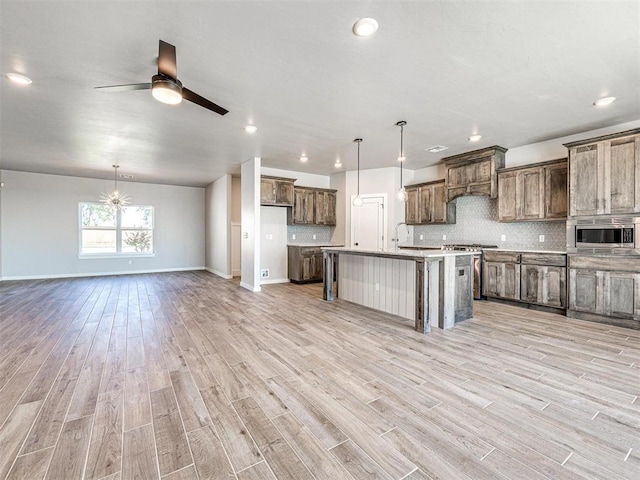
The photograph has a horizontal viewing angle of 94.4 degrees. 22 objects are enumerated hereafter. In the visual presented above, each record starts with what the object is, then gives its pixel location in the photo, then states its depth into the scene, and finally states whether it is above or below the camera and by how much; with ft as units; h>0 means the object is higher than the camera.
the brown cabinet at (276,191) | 22.53 +3.65
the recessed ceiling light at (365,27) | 7.16 +5.24
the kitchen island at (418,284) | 12.21 -2.15
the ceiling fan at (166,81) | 7.48 +4.08
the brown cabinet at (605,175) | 12.48 +2.80
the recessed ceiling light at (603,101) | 11.32 +5.32
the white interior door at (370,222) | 23.12 +1.22
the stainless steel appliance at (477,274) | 17.71 -2.18
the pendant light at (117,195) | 25.48 +3.80
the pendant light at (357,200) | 15.99 +2.08
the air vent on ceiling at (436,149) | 17.70 +5.48
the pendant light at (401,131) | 13.78 +5.37
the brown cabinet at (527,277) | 14.69 -2.11
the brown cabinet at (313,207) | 24.43 +2.62
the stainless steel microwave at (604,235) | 12.53 +0.11
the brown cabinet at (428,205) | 20.95 +2.40
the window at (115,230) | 27.66 +0.77
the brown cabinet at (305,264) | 23.50 -2.13
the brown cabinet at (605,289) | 12.38 -2.27
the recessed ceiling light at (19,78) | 9.60 +5.28
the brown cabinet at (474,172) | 17.80 +4.19
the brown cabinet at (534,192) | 15.44 +2.51
